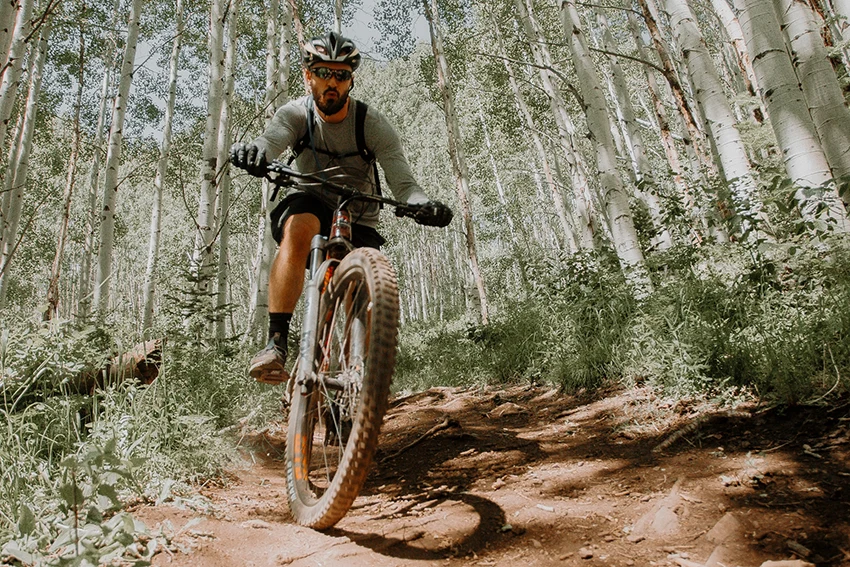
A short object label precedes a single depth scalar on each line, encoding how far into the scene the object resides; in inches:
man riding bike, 110.8
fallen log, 110.6
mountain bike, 77.6
